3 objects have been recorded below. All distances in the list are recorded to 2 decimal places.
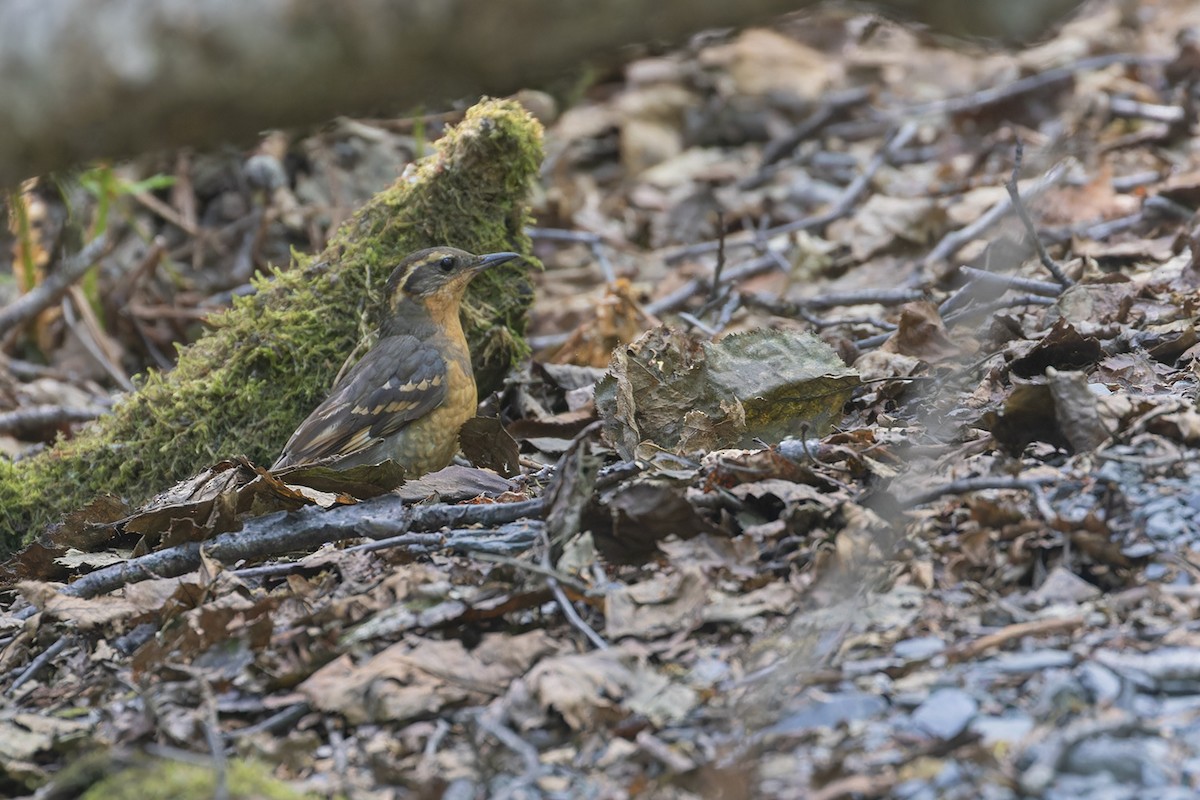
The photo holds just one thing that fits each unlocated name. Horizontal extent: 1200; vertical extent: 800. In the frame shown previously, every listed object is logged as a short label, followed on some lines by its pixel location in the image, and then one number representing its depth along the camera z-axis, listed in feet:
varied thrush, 44.91
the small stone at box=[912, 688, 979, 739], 20.07
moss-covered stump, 44.83
